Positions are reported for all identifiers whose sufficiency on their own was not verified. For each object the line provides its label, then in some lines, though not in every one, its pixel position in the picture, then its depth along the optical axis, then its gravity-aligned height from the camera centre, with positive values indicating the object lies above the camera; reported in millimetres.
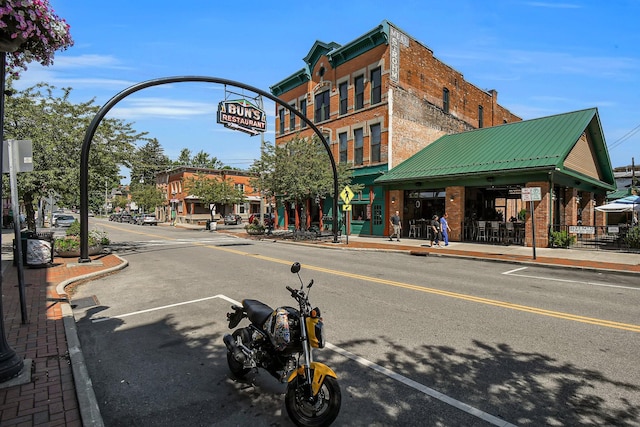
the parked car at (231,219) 45888 -890
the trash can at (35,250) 11391 -1221
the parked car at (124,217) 64375 -854
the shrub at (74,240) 14180 -1138
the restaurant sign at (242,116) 17547 +4874
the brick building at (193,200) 53406 +1901
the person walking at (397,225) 21644 -752
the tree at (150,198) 60031 +2411
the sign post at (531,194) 13930 +721
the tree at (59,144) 14297 +2960
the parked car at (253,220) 31045 -716
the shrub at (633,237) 15711 -1091
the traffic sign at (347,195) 20266 +987
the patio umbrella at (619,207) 18766 +304
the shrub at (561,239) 17031 -1247
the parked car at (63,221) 40500 -981
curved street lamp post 11977 +2164
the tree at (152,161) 87125 +13403
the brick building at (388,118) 23844 +7195
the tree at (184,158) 85375 +12955
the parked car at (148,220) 52562 -1113
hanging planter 3775 +1826
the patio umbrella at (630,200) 18348 +649
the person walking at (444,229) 18606 -849
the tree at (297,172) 22891 +2691
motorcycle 3184 -1438
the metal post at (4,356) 3930 -1604
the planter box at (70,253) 14166 -1607
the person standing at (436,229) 18750 -877
